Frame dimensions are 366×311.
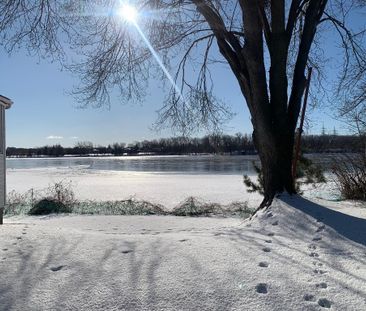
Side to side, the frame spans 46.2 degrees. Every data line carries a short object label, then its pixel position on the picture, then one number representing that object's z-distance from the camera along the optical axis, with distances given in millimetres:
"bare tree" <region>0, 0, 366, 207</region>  9047
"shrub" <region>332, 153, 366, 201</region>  15438
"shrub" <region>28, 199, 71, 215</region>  14773
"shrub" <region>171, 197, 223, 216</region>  14258
